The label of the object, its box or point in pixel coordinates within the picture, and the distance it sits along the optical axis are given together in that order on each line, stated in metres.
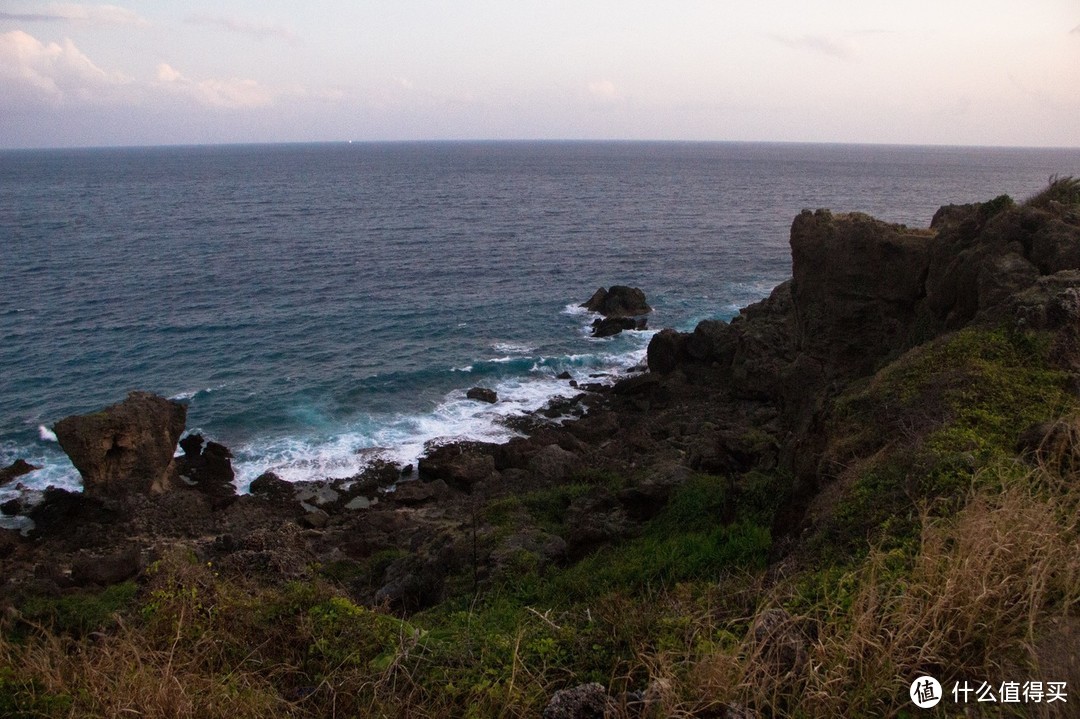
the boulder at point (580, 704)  6.32
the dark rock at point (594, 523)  19.03
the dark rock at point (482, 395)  37.53
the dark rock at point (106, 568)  22.45
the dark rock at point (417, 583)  17.84
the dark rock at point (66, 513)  26.62
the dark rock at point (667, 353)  39.72
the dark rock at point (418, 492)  28.22
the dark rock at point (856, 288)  26.17
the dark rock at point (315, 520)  26.61
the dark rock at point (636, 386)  37.53
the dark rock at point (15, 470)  29.67
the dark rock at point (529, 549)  18.09
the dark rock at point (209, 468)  29.38
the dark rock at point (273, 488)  28.84
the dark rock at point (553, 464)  28.08
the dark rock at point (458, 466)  29.27
